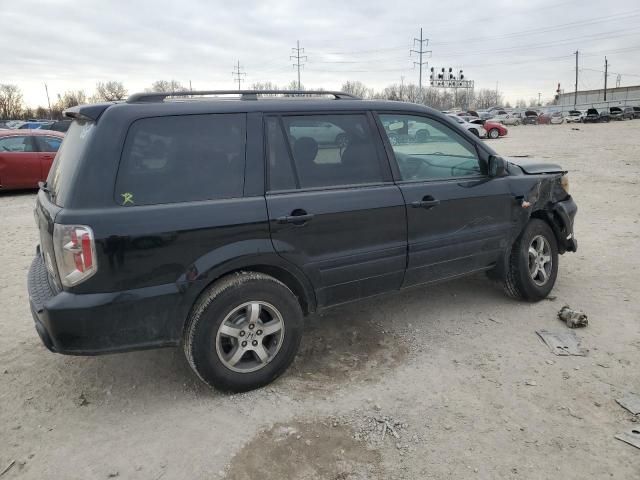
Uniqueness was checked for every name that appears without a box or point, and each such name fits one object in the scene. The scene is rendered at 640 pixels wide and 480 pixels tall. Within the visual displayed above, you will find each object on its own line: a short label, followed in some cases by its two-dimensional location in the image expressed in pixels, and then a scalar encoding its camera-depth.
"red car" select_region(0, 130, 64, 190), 10.89
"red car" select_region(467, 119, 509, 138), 29.81
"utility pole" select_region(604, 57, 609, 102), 90.45
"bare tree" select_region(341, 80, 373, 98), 91.80
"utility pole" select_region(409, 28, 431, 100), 76.81
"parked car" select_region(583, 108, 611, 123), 46.09
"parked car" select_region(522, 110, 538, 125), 52.62
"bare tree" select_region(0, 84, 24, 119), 77.88
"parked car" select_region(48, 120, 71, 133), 20.35
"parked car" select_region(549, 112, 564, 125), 50.59
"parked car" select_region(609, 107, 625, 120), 48.26
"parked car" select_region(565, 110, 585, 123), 49.99
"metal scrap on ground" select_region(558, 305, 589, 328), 4.02
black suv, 2.68
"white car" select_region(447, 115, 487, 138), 29.72
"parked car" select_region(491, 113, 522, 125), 51.39
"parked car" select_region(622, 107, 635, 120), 49.56
